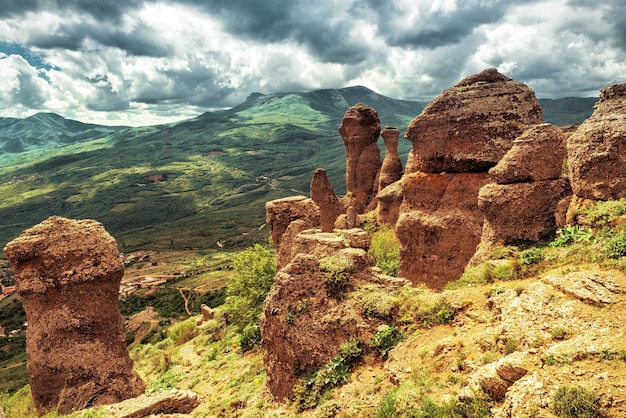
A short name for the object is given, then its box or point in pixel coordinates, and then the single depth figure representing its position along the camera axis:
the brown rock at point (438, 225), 26.62
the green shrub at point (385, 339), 14.96
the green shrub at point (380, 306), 15.88
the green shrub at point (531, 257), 15.48
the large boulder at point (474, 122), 26.02
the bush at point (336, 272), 17.44
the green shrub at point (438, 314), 14.59
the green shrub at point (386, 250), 35.75
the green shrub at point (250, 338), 31.47
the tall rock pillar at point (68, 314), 21.70
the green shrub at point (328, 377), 15.18
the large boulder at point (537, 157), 19.39
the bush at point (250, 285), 36.06
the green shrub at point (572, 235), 14.82
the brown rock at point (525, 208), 19.08
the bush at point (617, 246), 12.18
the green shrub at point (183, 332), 46.87
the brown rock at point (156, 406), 18.67
